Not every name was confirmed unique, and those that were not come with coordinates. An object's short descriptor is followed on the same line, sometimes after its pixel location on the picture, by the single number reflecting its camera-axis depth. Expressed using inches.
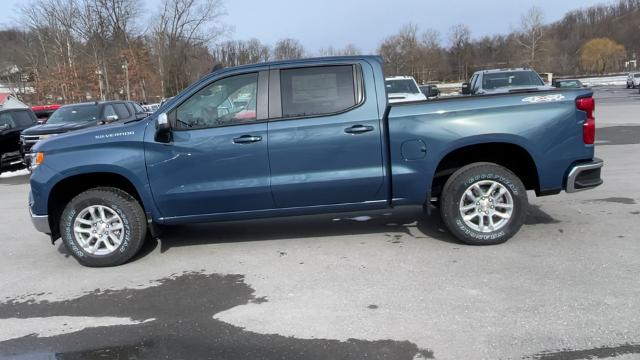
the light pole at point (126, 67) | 1998.9
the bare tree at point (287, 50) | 3484.3
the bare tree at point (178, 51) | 2719.0
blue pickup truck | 203.8
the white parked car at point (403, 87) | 601.8
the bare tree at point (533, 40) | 3139.8
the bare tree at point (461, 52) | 3344.0
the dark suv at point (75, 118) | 483.5
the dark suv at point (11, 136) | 533.6
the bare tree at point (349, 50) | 3207.4
